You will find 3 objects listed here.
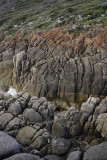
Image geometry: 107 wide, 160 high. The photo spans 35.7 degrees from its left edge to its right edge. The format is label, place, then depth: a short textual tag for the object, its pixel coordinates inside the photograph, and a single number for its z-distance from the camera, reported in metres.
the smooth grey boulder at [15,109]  26.45
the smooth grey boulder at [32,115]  25.28
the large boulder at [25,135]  22.55
